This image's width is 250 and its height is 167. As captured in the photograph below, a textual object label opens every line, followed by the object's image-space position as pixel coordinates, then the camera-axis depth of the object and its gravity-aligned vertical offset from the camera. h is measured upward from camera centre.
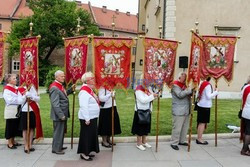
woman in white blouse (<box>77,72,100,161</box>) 6.30 -1.07
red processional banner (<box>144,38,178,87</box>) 7.16 +0.12
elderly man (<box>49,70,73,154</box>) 6.63 -0.99
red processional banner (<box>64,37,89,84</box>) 7.25 +0.13
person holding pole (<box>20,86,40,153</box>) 6.97 -1.22
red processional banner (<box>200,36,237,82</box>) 7.64 +0.28
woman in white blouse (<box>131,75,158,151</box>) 7.02 -0.91
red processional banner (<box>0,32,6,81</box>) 7.37 +0.33
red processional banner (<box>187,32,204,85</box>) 7.13 +0.16
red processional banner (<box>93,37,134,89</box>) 7.10 +0.09
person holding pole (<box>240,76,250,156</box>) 6.89 -1.09
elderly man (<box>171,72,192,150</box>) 7.25 -0.95
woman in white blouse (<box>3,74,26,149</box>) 6.98 -1.02
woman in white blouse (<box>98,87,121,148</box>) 7.26 -1.24
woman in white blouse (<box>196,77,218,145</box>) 7.57 -0.92
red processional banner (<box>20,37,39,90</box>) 7.01 -0.02
